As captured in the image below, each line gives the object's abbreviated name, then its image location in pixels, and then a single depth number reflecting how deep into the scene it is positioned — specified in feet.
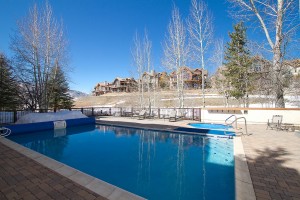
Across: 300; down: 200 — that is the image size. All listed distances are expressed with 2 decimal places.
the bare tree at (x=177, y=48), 51.01
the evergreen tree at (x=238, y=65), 56.03
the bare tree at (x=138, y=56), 66.69
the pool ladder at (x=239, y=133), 23.75
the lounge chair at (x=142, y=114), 44.99
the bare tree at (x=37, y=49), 42.91
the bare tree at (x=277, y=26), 32.89
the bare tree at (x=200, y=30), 47.39
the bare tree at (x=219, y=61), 64.79
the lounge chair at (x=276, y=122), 25.87
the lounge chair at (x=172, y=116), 39.09
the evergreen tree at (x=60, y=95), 50.60
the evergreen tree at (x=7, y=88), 44.75
